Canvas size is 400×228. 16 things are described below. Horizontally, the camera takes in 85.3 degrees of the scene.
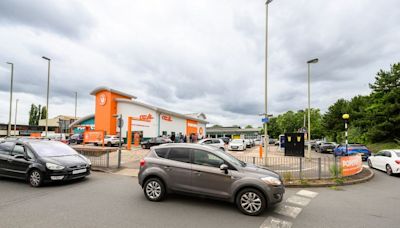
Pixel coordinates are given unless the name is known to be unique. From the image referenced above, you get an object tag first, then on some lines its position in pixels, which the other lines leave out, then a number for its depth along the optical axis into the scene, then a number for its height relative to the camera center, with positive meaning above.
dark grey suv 5.03 -1.22
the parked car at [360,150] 18.55 -1.68
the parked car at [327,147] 26.68 -2.14
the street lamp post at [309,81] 18.50 +4.17
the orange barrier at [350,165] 9.39 -1.58
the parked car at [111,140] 28.12 -1.73
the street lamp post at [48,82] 24.16 +4.83
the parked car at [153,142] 25.92 -1.75
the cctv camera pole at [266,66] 13.35 +3.89
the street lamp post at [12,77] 24.89 +5.52
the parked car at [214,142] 24.26 -1.56
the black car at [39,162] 7.23 -1.28
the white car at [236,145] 27.49 -2.08
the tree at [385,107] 26.86 +3.02
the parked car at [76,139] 32.50 -1.95
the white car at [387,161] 11.05 -1.67
